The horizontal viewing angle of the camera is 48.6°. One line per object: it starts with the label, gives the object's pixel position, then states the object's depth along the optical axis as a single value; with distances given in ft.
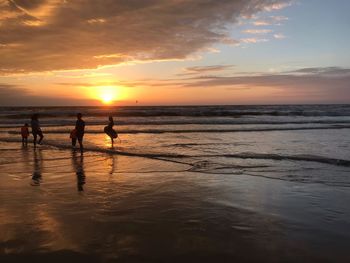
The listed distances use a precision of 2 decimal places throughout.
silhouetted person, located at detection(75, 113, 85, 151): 55.42
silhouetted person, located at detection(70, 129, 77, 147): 58.85
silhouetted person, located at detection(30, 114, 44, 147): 62.63
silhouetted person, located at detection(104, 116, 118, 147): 62.90
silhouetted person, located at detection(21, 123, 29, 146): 64.44
